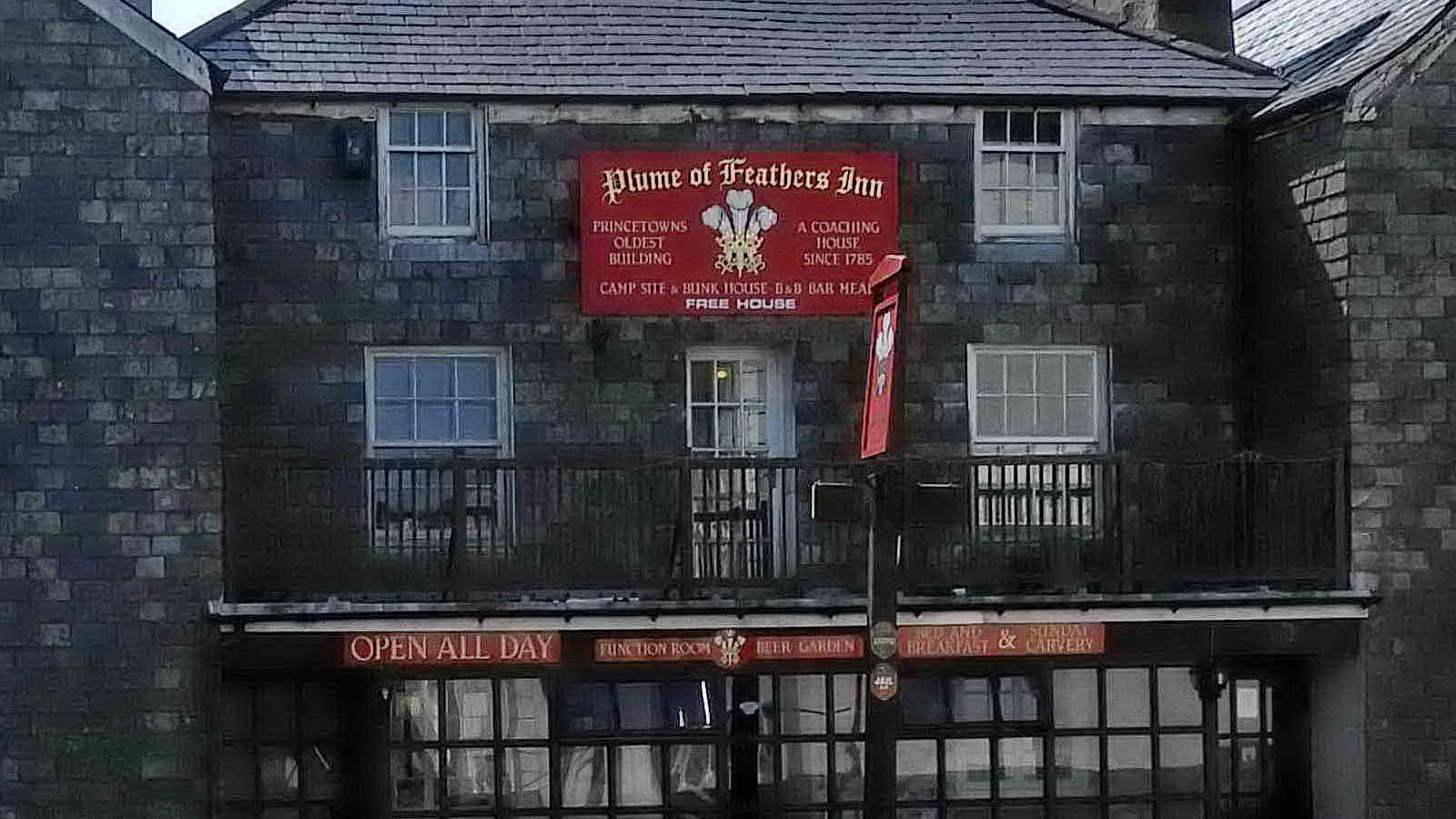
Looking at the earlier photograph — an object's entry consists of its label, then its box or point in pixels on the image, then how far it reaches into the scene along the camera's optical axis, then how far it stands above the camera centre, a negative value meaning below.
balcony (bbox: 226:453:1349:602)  16.95 -1.03
